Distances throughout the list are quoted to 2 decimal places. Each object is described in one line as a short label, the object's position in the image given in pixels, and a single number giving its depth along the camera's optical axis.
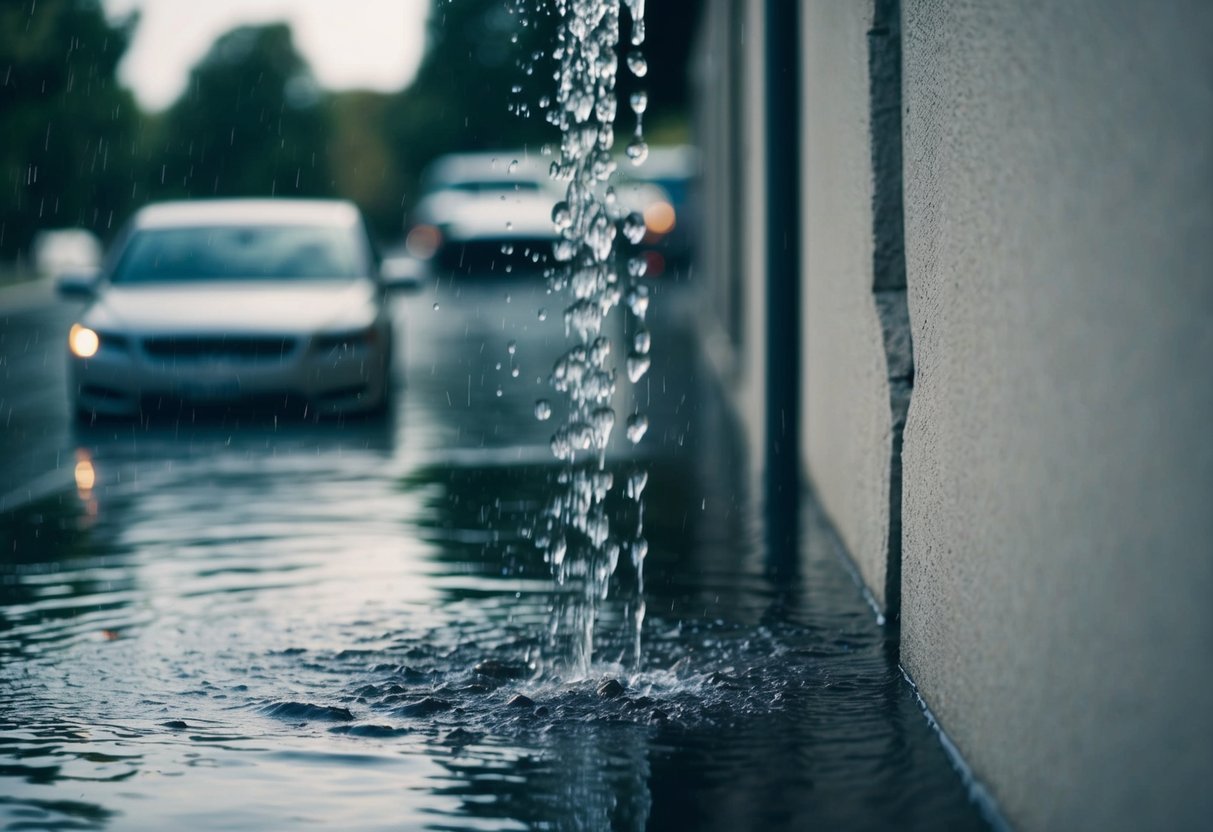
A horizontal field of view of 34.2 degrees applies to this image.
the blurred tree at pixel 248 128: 54.12
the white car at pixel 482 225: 28.02
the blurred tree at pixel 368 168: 61.41
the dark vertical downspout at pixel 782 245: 10.53
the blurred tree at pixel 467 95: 65.06
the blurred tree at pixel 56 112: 34.72
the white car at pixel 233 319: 12.61
